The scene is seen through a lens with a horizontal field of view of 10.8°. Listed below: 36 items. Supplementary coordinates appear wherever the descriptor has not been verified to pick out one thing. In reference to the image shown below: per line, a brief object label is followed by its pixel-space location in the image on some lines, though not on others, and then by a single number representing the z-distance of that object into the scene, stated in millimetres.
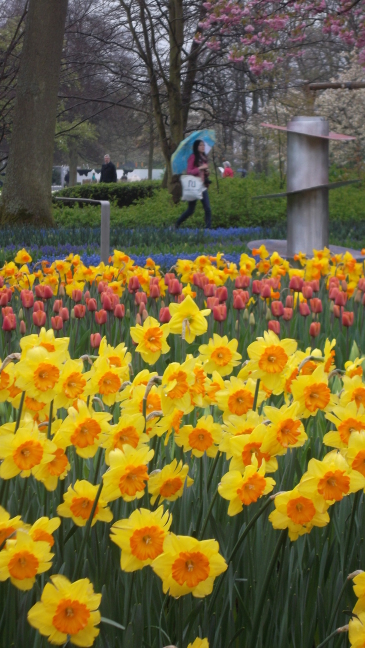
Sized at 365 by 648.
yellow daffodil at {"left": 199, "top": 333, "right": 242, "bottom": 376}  6770
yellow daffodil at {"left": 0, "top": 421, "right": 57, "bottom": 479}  4999
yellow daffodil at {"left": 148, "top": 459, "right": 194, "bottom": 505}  5330
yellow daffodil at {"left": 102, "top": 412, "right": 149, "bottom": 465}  5163
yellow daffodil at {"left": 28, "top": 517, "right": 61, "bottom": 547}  4456
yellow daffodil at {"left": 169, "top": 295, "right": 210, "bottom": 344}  7034
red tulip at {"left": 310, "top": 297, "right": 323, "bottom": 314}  10033
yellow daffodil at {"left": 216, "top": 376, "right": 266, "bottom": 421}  6016
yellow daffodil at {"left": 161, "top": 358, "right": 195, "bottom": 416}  5574
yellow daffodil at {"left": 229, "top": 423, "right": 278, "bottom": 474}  5079
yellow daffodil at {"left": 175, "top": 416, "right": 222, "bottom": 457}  5701
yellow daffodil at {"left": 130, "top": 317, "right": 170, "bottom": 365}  6838
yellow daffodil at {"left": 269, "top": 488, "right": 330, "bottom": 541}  4604
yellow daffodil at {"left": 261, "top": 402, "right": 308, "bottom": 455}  5051
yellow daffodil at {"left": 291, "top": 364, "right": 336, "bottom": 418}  5677
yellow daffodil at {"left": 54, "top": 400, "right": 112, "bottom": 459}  5278
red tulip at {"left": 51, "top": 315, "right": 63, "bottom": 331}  9611
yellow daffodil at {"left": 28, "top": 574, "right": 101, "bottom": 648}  4026
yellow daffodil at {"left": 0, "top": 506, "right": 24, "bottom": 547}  4401
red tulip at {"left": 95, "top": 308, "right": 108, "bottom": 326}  9821
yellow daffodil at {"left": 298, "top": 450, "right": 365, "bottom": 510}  4540
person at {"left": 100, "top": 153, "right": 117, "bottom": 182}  40718
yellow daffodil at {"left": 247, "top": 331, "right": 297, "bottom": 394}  5933
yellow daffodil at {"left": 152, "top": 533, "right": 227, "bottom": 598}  4063
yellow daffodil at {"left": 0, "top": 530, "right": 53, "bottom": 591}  4249
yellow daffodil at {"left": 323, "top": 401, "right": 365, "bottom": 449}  5266
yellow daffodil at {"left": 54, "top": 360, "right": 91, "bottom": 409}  5829
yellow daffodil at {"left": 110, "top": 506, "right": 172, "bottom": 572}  4297
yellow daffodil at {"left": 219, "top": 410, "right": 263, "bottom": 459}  5418
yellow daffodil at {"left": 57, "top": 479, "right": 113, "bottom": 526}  5063
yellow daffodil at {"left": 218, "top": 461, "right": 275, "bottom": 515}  4756
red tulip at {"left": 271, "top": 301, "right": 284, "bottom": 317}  9773
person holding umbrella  21549
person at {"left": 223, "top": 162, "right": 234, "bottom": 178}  44750
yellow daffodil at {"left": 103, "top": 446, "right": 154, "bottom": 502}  4660
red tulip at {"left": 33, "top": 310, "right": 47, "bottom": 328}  9511
